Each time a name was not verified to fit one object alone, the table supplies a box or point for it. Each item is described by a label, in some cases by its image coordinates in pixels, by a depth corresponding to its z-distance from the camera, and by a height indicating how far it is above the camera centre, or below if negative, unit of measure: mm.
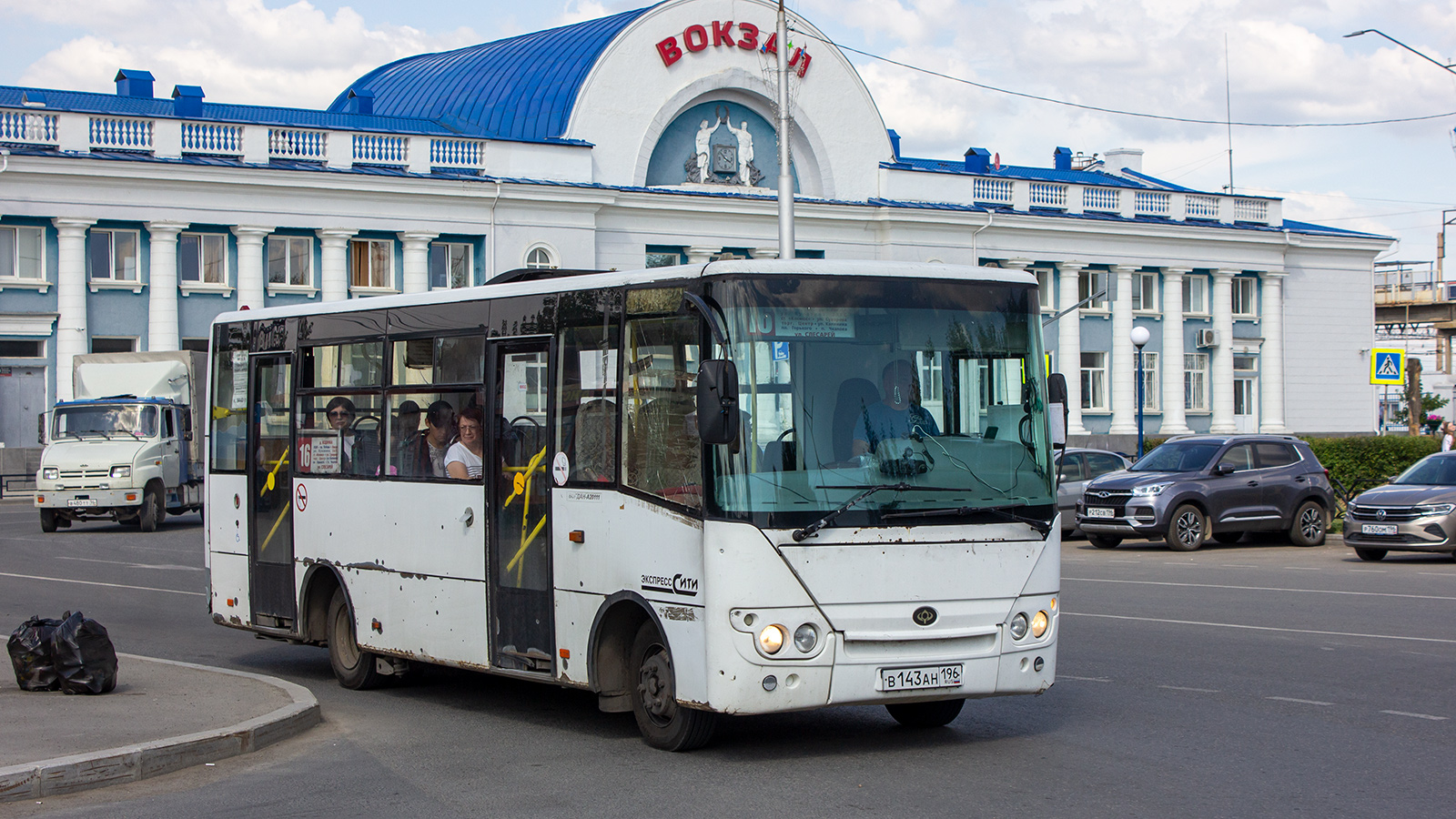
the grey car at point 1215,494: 23828 -1017
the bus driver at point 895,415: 8250 +86
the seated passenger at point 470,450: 10016 -95
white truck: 29719 -69
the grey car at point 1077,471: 27578 -765
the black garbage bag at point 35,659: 10148 -1405
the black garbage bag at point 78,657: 10109 -1397
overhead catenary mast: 28000 +4735
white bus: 8094 -319
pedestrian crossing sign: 34844 +1320
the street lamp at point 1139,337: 34750 +2043
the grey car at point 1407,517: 20750 -1210
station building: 41219 +6708
